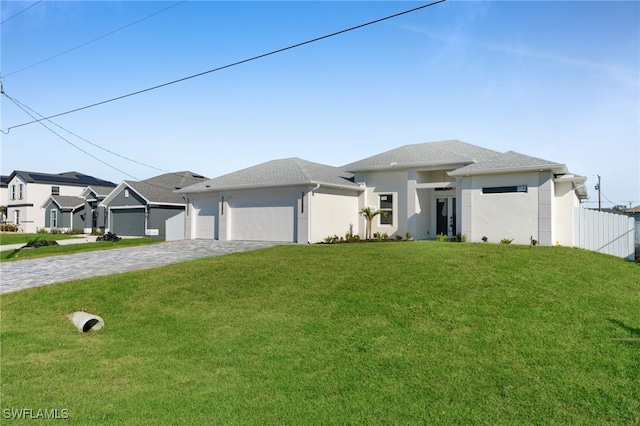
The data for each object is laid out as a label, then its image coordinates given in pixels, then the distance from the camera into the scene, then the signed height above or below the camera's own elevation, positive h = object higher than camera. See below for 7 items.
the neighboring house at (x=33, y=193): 43.78 +2.41
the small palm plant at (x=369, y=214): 21.55 +0.05
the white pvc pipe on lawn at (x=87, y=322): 8.30 -2.30
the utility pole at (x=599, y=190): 47.34 +2.99
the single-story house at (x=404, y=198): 17.70 +0.90
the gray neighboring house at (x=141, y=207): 30.59 +0.56
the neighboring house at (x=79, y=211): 36.69 +0.29
